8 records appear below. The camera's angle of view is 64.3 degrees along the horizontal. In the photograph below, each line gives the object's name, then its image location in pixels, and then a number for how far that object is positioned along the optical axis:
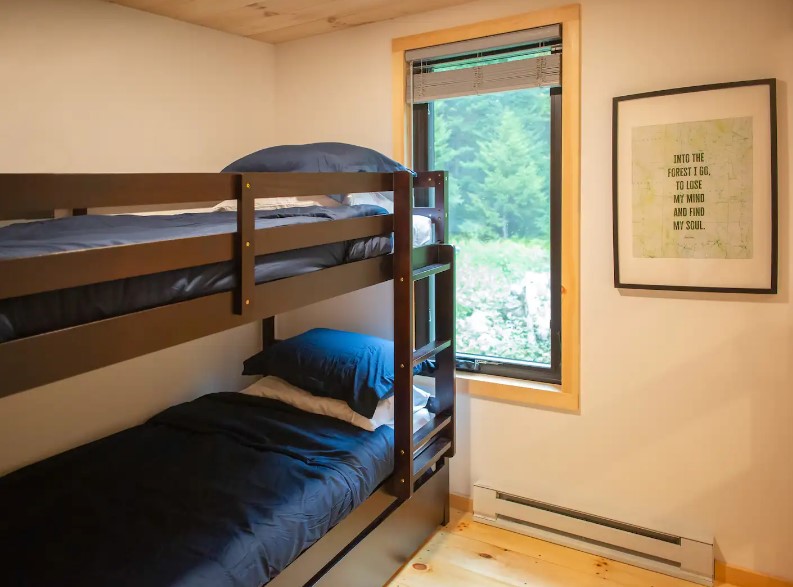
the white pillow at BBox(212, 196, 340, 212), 2.36
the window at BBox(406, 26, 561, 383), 2.54
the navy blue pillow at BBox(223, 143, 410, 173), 2.40
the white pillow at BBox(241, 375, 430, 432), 2.39
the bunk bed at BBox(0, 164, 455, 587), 1.13
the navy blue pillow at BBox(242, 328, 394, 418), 2.38
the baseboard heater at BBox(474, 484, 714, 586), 2.27
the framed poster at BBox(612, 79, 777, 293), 2.07
